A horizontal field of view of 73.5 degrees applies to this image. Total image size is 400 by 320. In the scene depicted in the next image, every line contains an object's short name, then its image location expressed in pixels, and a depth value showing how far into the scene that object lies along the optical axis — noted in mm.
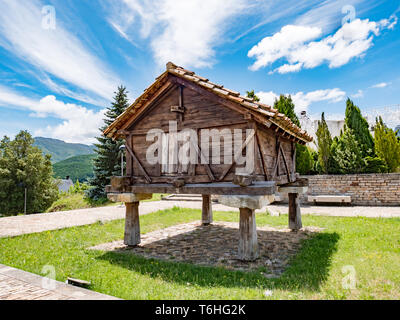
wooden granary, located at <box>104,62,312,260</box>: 5527
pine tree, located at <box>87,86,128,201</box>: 20953
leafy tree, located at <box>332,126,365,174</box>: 15711
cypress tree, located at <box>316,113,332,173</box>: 16625
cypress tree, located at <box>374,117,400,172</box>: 15391
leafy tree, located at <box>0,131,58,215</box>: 24344
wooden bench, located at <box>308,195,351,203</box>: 14375
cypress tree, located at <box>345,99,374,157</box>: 16266
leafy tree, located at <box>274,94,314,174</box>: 16984
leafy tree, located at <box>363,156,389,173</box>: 15367
